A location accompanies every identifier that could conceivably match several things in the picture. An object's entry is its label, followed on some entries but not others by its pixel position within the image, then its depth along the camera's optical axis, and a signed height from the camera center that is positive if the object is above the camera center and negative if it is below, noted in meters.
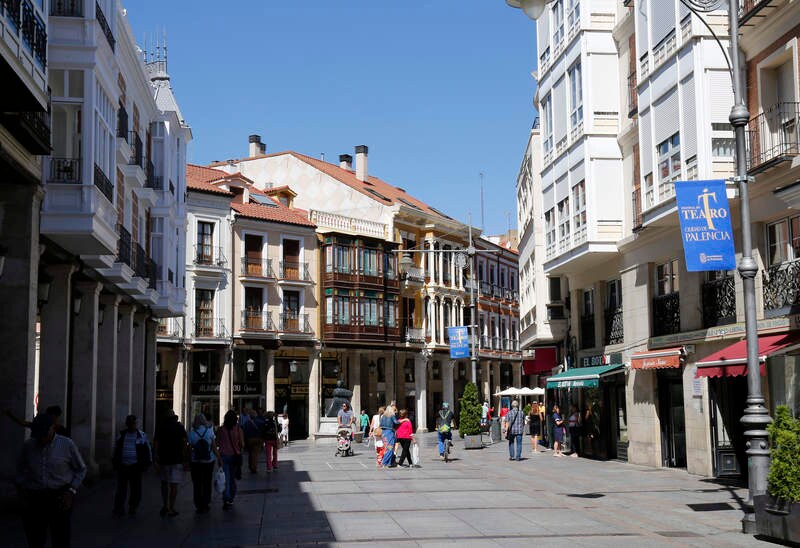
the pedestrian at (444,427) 31.58 -1.53
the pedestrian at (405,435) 28.19 -1.59
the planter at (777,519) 12.40 -1.86
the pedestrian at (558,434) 33.41 -1.92
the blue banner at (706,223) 16.77 +2.61
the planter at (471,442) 38.97 -2.50
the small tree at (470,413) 39.12 -1.36
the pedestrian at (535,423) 37.72 -1.74
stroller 33.66 -2.13
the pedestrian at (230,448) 17.64 -1.22
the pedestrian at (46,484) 10.29 -1.04
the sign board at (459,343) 43.00 +1.57
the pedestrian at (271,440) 26.81 -1.61
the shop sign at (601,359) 29.66 +0.56
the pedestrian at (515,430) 31.00 -1.63
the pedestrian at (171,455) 16.67 -1.23
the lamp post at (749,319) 13.80 +0.81
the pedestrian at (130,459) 17.19 -1.33
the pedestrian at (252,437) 25.56 -1.47
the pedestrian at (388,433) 27.83 -1.51
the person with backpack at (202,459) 16.88 -1.33
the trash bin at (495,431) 47.56 -2.52
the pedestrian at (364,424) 45.60 -2.06
